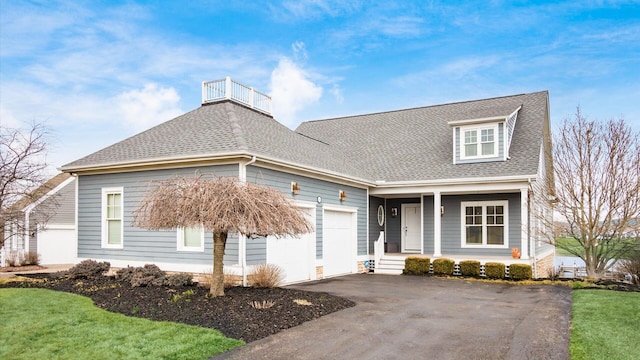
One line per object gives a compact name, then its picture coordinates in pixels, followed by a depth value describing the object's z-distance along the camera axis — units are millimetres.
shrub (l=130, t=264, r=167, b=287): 11031
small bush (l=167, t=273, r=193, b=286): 10922
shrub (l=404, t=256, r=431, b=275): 16016
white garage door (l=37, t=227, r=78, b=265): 20641
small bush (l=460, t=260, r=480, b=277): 15344
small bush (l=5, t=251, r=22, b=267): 19109
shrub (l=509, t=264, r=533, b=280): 14562
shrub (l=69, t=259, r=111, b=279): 12586
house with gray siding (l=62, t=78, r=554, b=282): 12305
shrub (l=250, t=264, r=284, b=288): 10945
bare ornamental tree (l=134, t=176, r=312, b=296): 8297
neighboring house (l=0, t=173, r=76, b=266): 19709
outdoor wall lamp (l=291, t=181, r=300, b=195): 12992
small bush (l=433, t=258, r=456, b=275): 15680
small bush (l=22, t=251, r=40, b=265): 19422
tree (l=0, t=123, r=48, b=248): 13766
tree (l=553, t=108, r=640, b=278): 14680
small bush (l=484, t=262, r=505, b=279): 14859
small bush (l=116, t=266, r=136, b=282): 11727
